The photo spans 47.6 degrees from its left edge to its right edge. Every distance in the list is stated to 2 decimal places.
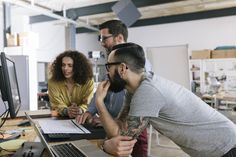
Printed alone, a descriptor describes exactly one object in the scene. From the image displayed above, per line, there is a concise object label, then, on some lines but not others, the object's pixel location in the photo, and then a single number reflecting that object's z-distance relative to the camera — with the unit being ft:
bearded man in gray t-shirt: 3.96
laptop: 3.54
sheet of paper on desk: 4.64
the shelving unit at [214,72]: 23.47
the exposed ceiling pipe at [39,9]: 16.43
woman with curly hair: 7.00
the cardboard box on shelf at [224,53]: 22.06
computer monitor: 4.30
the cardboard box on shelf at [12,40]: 16.53
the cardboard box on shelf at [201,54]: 22.92
